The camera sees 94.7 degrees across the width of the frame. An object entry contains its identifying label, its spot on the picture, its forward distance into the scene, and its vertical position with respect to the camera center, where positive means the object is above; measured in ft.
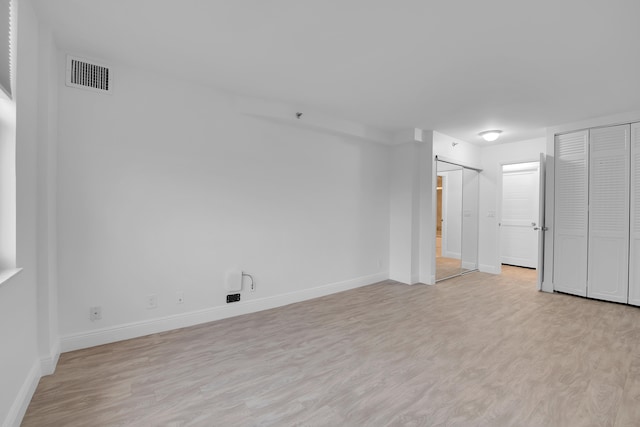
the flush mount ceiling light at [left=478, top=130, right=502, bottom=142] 15.67 +4.09
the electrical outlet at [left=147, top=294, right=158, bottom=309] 9.55 -3.10
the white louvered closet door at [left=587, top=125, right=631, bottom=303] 12.94 -0.09
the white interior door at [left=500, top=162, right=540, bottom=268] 20.52 -0.27
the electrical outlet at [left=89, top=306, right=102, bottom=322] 8.64 -3.18
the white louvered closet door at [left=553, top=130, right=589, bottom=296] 13.99 -0.13
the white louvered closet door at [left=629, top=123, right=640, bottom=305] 12.58 -0.34
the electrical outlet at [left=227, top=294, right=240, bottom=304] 11.25 -3.49
